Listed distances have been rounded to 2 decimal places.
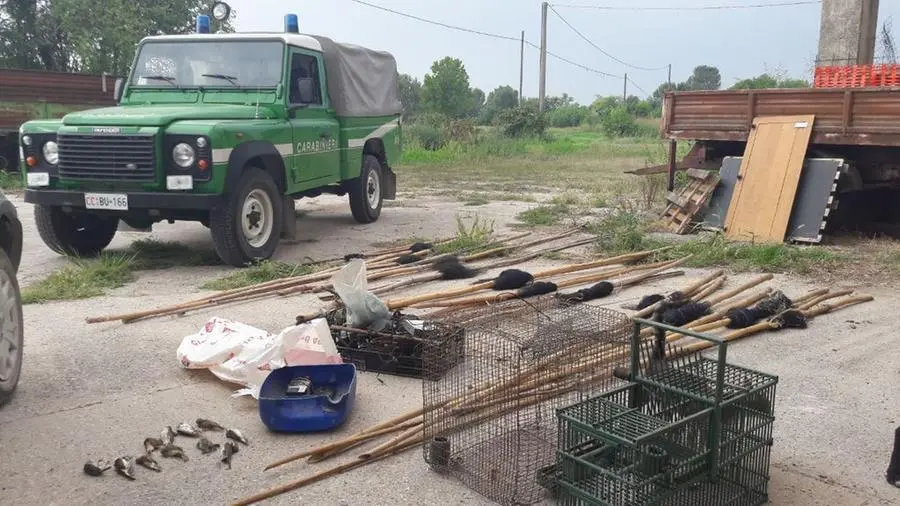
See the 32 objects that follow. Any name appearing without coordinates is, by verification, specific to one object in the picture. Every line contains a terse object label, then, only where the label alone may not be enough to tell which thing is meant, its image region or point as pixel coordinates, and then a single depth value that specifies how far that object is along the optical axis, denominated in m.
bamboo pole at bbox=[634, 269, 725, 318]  5.54
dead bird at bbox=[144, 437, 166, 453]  3.79
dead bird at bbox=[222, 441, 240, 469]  3.68
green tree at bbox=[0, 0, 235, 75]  27.17
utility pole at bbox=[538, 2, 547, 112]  33.66
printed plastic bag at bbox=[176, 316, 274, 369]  4.79
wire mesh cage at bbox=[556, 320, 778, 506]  2.99
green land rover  7.45
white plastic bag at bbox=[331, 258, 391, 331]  4.92
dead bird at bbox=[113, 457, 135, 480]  3.51
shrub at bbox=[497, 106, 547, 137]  33.16
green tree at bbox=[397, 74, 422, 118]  59.57
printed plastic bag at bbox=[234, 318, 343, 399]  4.55
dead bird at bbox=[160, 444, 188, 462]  3.72
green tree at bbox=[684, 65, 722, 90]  65.62
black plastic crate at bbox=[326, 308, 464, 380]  4.84
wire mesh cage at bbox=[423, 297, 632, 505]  3.54
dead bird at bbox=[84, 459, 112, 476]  3.52
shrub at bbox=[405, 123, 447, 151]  26.58
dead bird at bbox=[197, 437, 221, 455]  3.80
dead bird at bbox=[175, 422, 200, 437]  3.96
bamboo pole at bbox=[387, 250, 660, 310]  5.75
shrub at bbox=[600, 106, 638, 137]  42.75
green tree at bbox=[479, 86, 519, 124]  68.56
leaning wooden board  9.33
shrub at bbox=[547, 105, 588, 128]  61.16
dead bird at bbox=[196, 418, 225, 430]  4.04
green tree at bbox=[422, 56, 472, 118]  45.56
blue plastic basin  3.97
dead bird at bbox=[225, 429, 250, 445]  3.90
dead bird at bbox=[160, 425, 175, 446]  3.86
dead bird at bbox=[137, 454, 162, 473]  3.60
